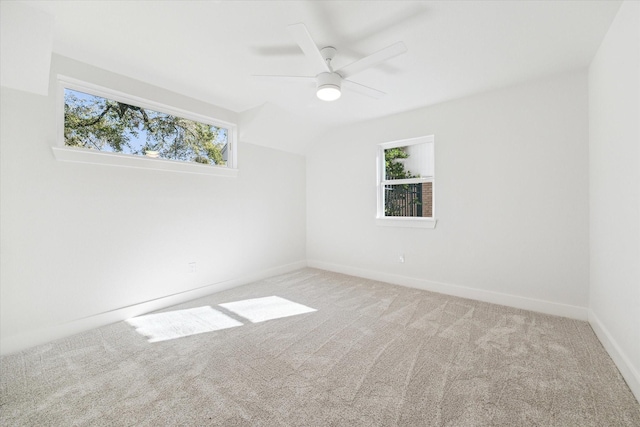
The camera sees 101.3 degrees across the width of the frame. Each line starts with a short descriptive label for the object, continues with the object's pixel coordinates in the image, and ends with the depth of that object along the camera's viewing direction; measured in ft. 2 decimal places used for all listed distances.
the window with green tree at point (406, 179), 12.39
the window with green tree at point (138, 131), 8.37
